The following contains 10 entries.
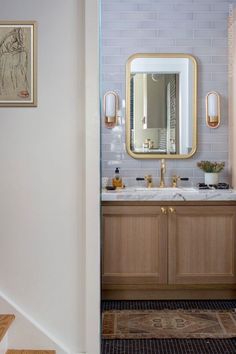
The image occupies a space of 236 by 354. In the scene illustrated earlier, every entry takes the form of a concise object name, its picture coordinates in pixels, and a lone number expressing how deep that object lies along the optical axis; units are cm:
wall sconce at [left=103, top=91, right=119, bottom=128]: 451
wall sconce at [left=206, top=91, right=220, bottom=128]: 453
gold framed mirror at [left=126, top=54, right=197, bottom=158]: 456
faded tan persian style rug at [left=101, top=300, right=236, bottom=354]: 303
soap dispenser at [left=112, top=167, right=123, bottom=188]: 444
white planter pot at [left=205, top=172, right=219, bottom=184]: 438
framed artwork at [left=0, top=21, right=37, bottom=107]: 259
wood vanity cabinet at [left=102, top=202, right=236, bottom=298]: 399
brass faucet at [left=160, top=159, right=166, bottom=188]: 453
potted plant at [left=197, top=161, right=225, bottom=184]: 438
